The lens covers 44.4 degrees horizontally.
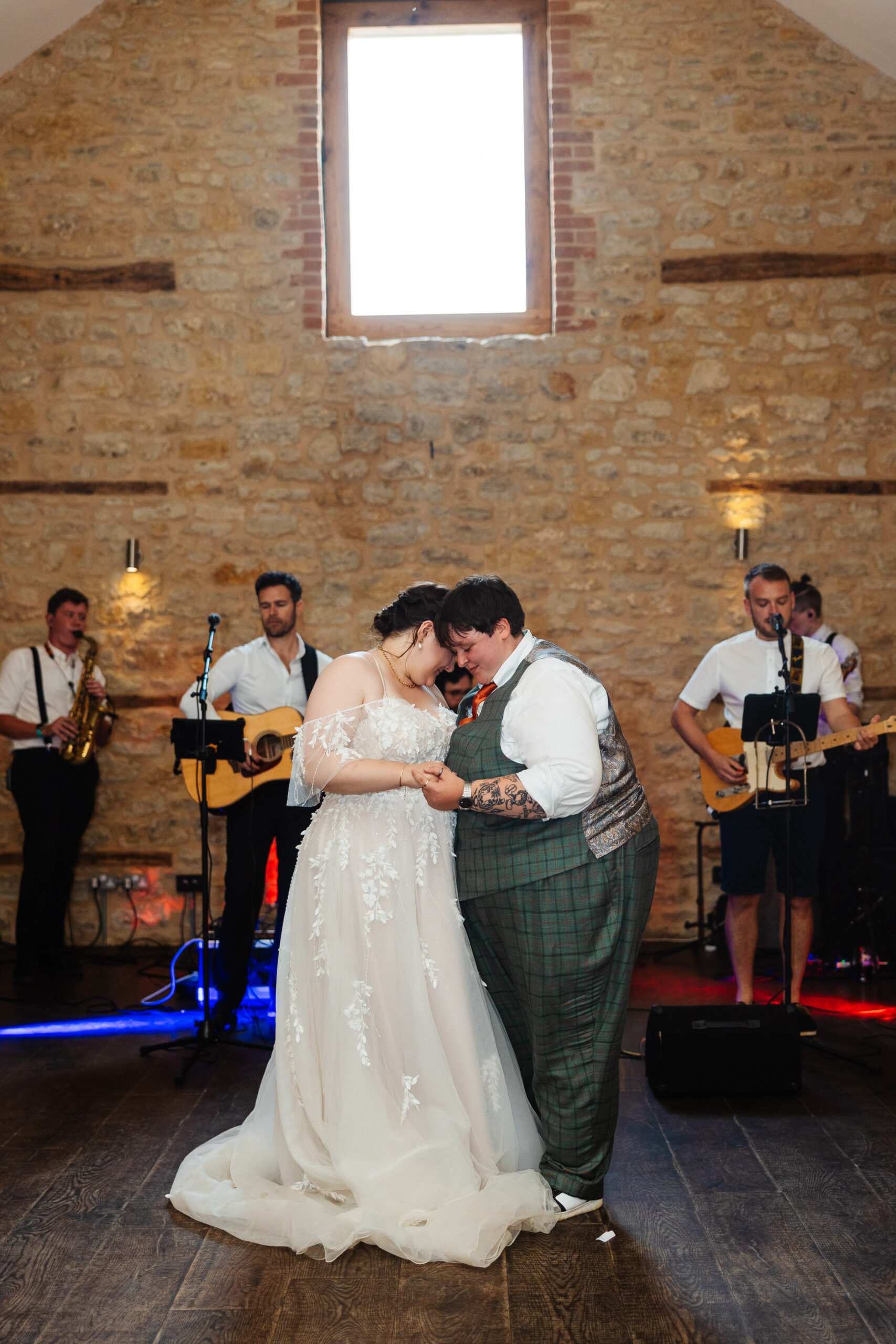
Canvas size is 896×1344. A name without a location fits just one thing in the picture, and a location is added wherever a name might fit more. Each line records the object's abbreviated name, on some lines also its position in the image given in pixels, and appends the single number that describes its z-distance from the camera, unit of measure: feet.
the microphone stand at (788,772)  13.71
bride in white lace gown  9.10
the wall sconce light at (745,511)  20.54
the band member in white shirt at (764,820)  15.10
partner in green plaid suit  9.13
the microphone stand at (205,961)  13.89
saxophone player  18.47
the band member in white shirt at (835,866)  18.39
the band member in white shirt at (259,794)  15.11
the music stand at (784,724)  13.96
